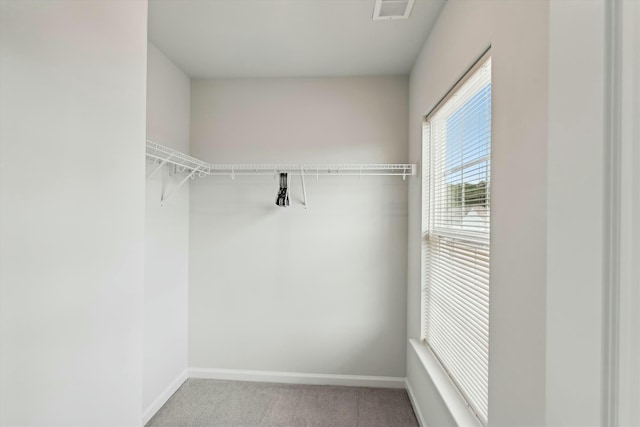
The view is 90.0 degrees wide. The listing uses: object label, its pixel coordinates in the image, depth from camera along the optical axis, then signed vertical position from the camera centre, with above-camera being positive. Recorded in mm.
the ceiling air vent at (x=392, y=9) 1758 +1173
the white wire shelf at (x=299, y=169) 2575 +373
